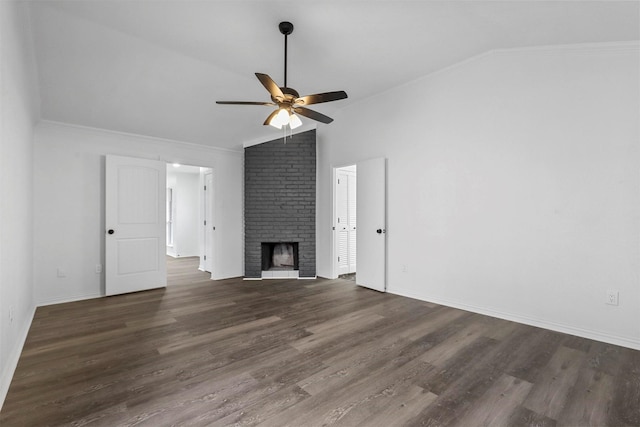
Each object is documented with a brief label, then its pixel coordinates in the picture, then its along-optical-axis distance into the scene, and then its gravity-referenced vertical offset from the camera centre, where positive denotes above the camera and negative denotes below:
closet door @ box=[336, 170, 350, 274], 5.43 -0.07
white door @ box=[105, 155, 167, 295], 4.42 -0.14
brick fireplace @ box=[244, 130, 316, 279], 5.56 +0.38
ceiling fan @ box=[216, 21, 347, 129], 2.65 +1.04
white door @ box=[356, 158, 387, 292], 4.47 -0.14
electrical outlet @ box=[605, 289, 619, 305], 2.73 -0.73
